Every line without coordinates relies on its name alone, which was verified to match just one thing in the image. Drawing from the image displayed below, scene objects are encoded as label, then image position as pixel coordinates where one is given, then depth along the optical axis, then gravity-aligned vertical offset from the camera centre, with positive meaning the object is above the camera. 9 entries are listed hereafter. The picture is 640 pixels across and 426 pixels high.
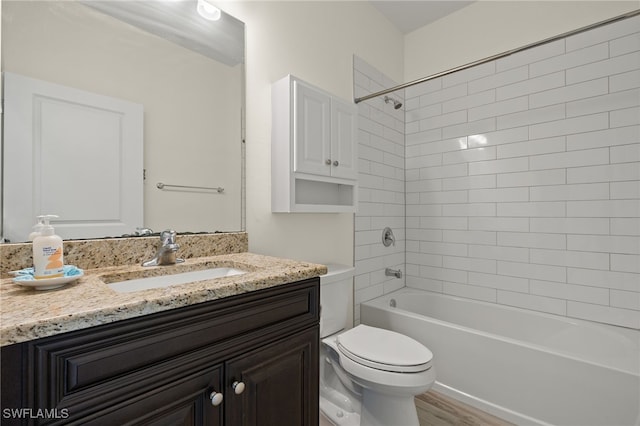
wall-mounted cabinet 1.50 +0.38
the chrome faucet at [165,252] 1.08 -0.14
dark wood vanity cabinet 0.53 -0.34
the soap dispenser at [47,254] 0.75 -0.10
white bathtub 1.37 -0.79
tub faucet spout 2.44 -0.47
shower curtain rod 1.34 +0.87
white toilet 1.29 -0.70
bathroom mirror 0.95 +0.49
